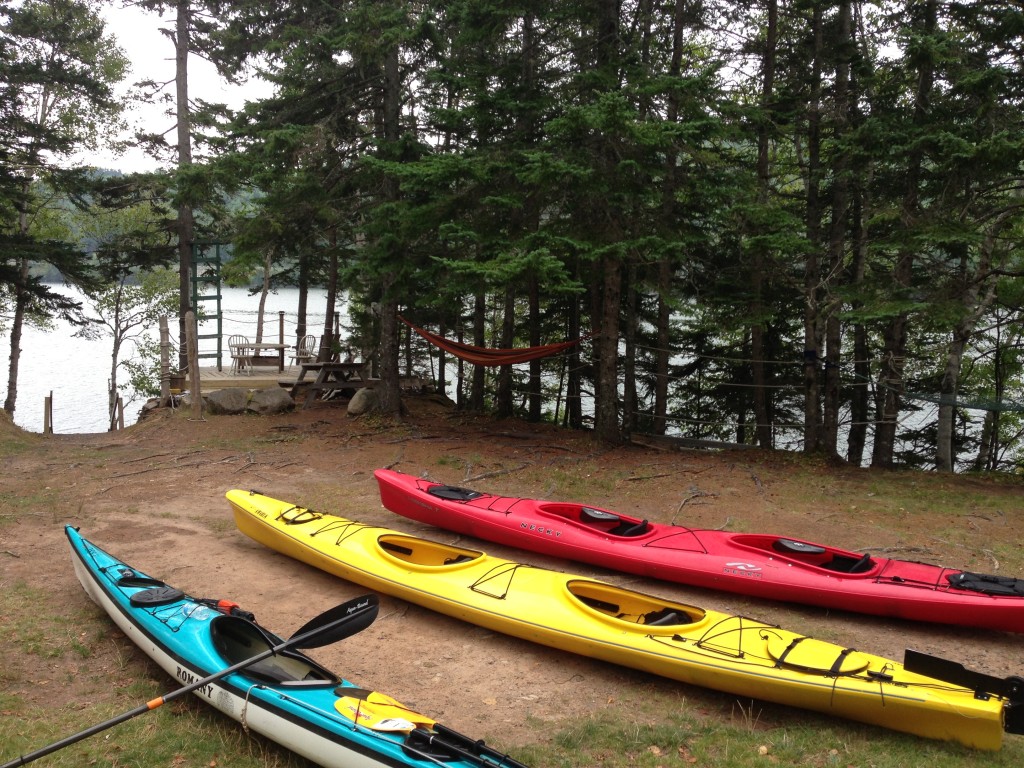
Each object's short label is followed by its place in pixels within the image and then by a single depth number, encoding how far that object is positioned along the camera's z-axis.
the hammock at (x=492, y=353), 10.28
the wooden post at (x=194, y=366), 11.73
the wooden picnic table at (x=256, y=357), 15.23
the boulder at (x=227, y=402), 12.24
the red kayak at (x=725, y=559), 4.63
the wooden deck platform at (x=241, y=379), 13.75
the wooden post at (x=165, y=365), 12.40
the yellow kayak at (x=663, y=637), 3.38
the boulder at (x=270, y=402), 12.36
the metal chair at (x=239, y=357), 15.36
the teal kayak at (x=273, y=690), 3.00
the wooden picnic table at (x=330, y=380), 12.86
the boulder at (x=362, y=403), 12.22
